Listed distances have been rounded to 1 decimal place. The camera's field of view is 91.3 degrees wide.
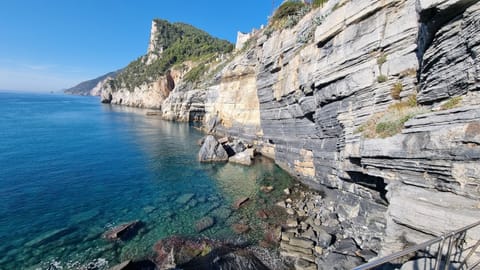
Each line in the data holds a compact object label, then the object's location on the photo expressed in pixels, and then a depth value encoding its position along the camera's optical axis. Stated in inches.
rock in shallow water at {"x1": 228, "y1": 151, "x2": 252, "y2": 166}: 1180.5
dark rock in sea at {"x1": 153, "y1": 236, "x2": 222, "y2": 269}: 488.2
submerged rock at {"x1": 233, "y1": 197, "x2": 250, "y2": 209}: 731.4
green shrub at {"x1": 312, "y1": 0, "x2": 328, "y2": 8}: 873.9
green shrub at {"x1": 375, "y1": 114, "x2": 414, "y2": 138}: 403.7
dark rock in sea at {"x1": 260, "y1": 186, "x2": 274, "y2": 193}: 845.6
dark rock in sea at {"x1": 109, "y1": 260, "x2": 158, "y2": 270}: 462.3
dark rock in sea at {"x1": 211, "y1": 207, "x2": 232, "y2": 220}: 670.4
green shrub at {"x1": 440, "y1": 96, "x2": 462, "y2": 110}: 325.4
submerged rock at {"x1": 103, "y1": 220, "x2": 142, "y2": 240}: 564.4
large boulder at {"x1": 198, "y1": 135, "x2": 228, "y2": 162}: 1218.6
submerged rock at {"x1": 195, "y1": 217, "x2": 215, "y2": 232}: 608.4
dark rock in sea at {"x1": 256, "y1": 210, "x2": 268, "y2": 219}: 665.7
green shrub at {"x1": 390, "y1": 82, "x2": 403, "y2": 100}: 490.9
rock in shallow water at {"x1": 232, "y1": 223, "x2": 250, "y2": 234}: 597.3
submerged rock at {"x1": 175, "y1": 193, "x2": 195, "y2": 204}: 762.8
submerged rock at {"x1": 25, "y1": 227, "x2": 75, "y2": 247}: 539.0
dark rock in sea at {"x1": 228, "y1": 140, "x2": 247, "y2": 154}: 1359.3
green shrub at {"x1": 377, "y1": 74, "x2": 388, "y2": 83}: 512.7
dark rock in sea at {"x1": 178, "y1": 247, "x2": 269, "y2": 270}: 470.3
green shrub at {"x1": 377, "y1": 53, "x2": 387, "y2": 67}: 524.1
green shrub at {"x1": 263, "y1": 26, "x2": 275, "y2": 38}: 1216.4
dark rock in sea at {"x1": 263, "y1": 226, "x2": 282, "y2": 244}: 557.8
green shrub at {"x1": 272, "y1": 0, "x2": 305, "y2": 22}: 1152.6
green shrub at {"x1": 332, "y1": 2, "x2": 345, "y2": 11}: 666.2
